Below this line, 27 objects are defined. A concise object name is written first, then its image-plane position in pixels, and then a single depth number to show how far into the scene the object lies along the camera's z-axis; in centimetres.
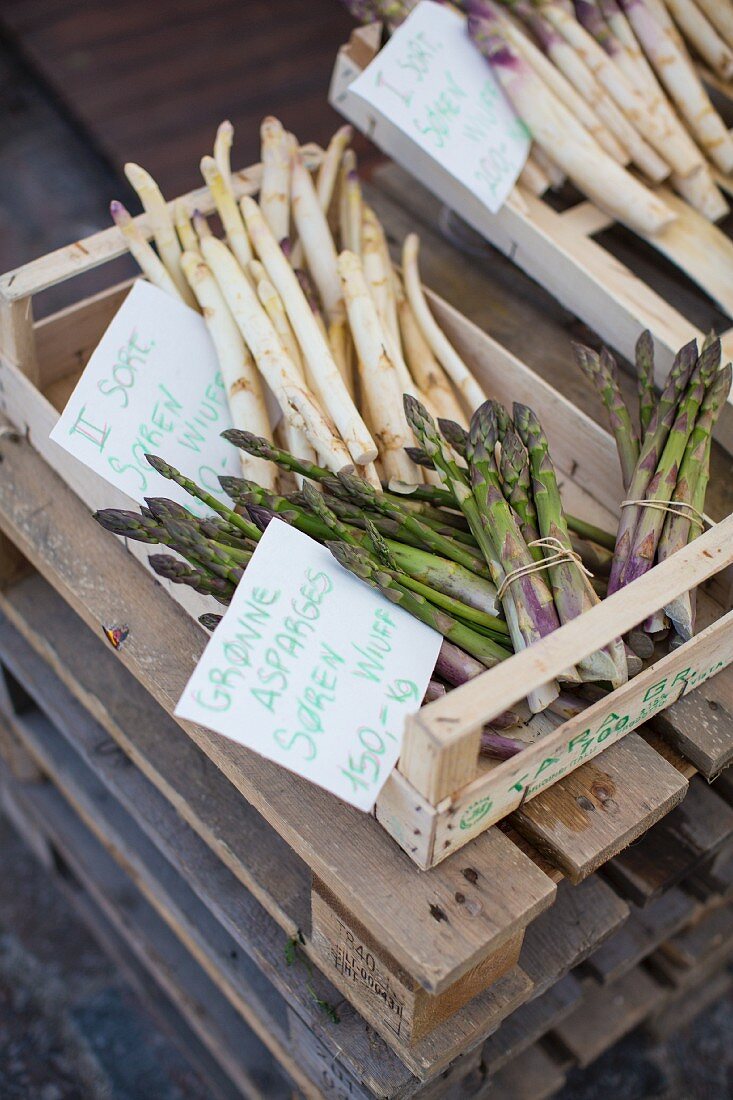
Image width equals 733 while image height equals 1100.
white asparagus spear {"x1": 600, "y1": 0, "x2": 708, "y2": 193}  271
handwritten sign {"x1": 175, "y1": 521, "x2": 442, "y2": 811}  157
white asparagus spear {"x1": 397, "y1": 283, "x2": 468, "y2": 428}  236
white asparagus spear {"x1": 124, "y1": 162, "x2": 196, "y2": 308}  235
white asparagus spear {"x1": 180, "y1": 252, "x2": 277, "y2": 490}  213
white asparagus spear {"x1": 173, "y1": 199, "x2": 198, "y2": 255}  240
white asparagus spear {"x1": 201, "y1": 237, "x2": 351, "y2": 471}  205
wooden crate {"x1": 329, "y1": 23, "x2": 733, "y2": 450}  243
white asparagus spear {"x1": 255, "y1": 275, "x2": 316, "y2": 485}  224
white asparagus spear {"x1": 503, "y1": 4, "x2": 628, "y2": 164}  266
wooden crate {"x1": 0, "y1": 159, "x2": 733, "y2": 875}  148
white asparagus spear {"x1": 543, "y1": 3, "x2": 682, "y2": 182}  270
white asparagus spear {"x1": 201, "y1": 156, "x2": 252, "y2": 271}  238
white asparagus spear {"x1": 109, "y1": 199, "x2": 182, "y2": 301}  233
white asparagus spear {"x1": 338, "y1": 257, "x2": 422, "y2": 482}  221
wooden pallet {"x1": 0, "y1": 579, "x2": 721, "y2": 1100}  207
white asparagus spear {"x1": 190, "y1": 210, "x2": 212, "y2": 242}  241
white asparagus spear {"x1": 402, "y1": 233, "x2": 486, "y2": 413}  238
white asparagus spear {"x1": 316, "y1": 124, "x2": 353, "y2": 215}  258
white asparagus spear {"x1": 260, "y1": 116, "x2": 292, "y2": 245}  246
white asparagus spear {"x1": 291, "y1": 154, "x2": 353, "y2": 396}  248
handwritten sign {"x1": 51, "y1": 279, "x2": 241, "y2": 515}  202
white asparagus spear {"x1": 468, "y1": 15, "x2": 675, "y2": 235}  259
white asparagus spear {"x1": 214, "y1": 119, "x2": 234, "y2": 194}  243
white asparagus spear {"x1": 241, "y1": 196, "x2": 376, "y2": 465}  207
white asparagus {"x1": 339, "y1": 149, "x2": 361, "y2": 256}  255
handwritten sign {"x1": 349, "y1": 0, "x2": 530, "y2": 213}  254
